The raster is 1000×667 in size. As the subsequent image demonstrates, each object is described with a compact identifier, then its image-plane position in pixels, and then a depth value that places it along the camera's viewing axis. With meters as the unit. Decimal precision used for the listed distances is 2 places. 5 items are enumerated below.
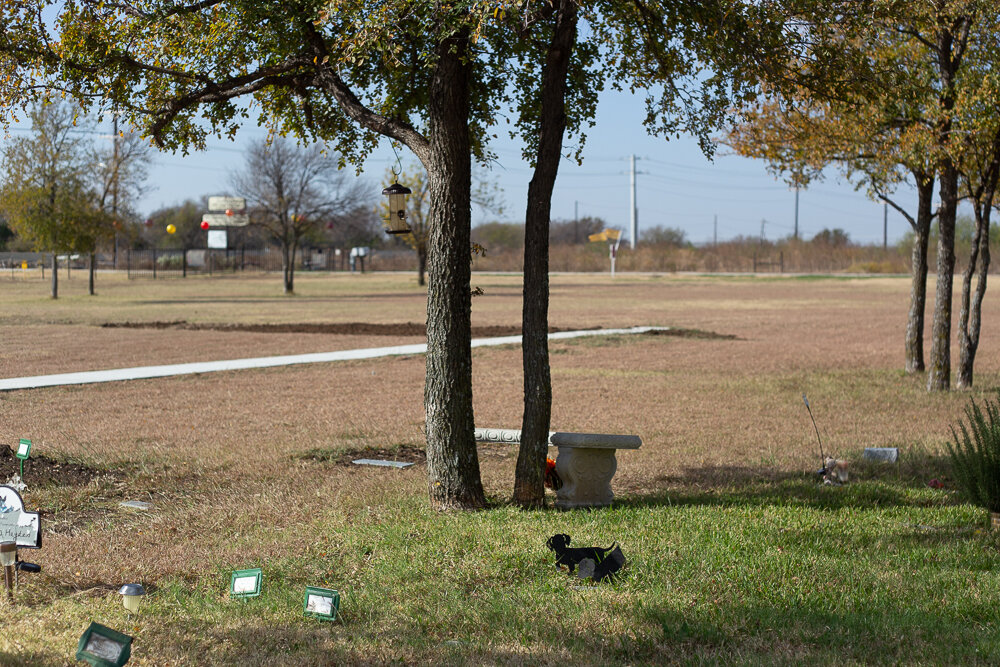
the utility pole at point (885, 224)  103.96
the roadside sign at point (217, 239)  78.06
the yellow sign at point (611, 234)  86.92
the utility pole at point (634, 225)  88.62
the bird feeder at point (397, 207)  10.07
